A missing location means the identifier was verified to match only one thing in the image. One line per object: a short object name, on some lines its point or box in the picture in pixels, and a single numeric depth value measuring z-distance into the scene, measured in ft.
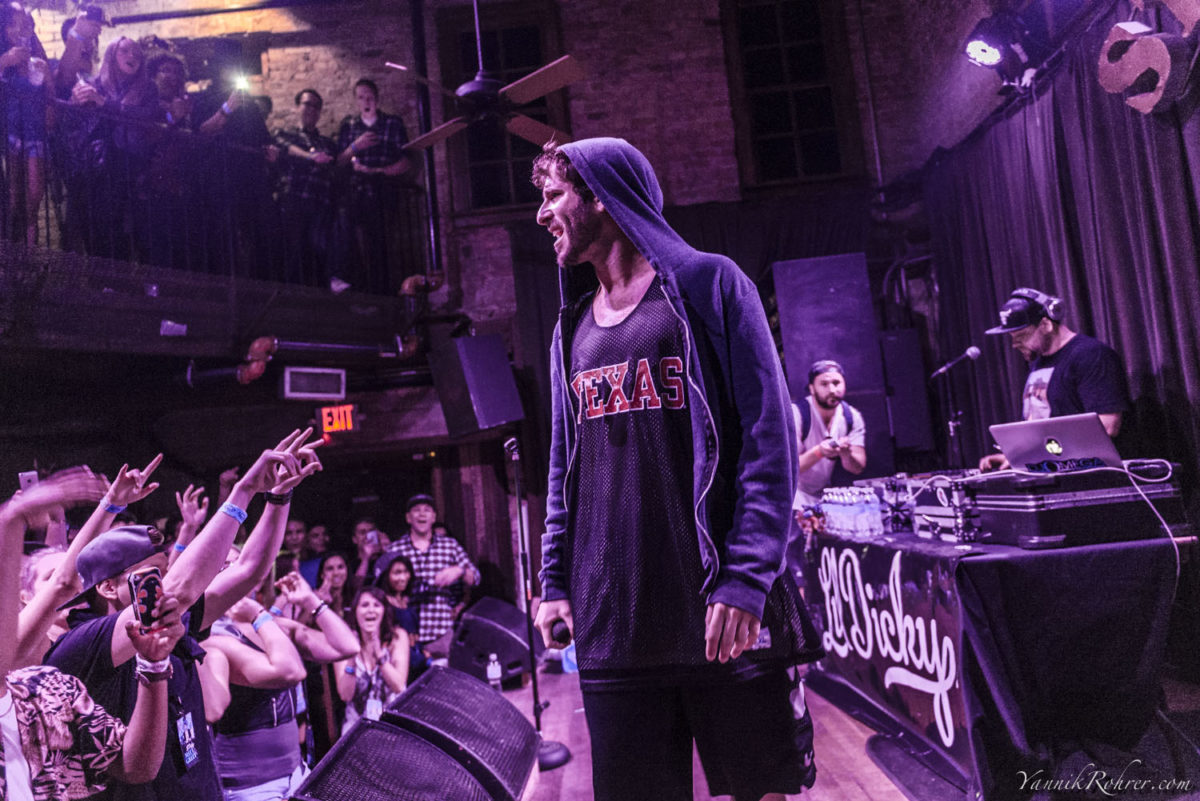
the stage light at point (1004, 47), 18.29
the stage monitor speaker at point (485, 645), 19.69
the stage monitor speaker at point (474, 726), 9.03
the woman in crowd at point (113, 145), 19.21
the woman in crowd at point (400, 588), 20.19
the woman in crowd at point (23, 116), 17.53
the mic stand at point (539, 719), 13.65
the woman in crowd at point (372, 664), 14.80
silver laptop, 9.12
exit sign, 26.37
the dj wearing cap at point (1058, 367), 12.87
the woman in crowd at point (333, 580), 19.02
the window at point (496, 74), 28.50
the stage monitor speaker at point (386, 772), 7.59
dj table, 8.50
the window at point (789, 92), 28.07
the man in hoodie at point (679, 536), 4.44
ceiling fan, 17.66
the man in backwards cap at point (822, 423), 15.60
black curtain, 14.32
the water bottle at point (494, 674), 18.78
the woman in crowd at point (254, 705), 9.44
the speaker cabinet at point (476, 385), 23.31
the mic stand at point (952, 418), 21.97
